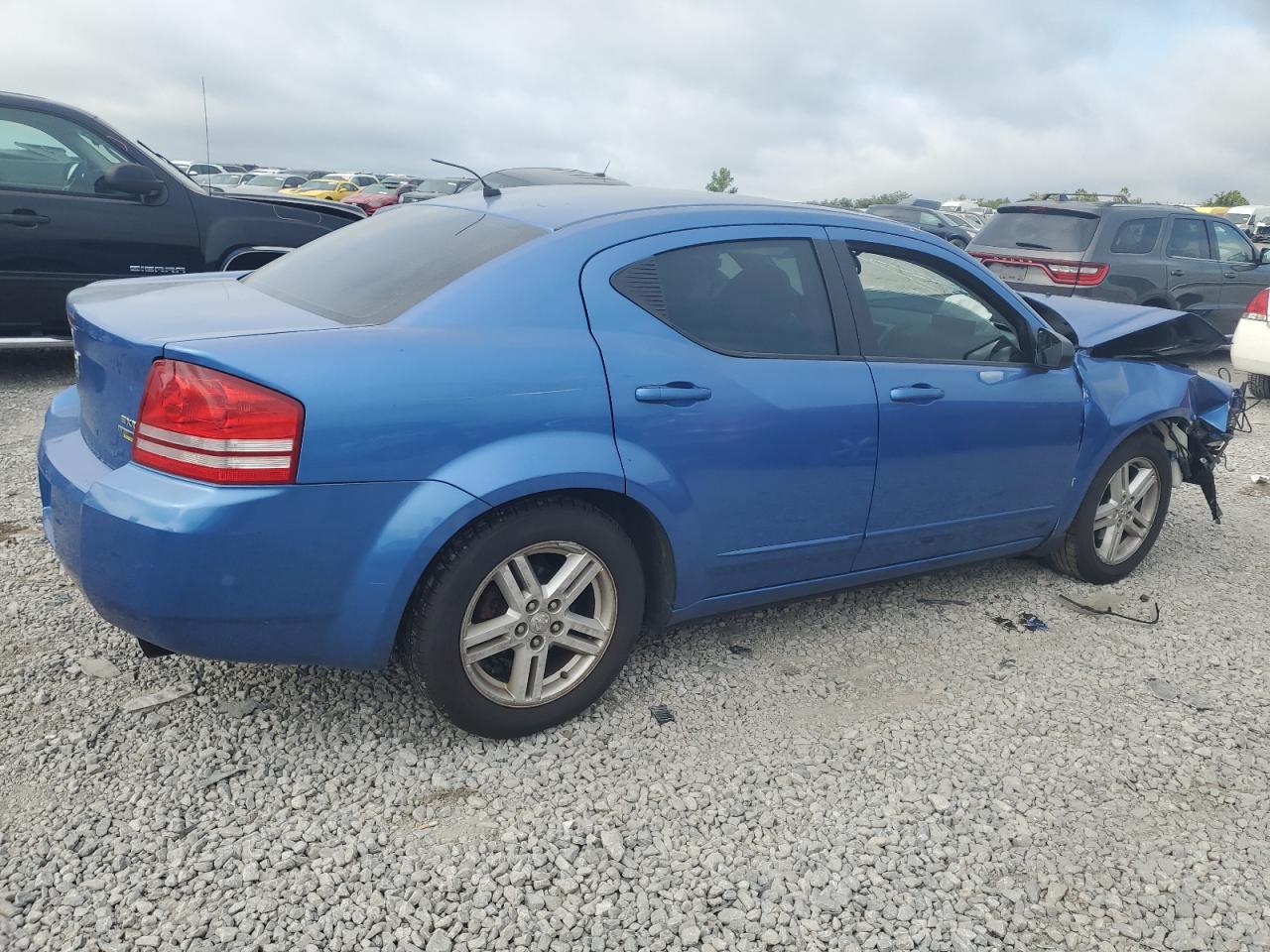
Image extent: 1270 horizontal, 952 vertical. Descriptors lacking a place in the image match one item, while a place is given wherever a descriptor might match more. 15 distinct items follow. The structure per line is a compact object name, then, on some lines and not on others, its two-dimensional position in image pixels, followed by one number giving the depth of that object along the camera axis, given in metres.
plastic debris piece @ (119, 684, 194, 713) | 3.02
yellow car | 27.48
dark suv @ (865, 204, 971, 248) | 20.84
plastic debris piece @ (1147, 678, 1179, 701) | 3.52
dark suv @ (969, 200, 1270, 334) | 9.75
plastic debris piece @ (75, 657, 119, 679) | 3.18
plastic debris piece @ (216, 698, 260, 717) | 3.03
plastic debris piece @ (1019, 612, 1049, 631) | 4.00
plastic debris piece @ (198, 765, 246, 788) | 2.71
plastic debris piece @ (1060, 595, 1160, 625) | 4.15
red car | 21.69
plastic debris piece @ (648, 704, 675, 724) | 3.17
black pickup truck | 6.60
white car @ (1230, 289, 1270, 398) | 8.59
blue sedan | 2.47
